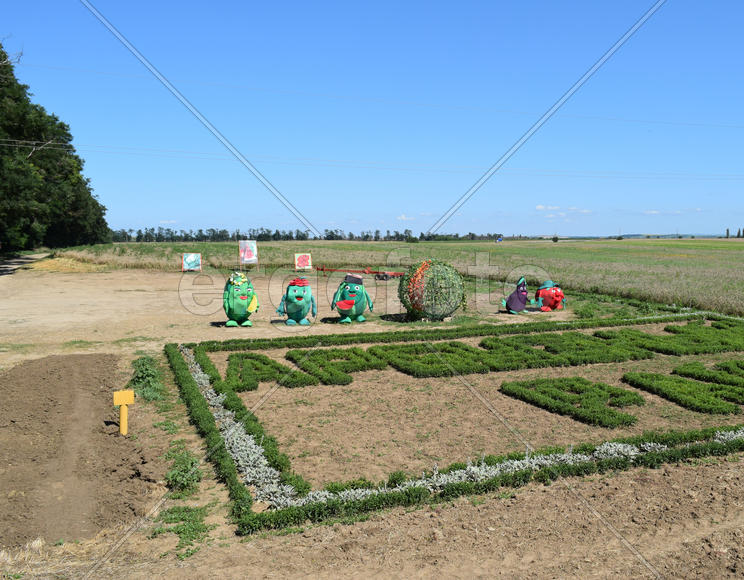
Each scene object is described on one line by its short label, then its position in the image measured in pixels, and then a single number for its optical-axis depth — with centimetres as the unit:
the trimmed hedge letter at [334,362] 1303
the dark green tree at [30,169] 4006
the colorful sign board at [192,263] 4270
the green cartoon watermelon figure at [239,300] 1917
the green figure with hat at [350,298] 1994
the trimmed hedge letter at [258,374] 1237
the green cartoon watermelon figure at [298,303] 1917
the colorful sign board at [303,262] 4503
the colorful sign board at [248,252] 4669
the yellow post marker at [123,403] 918
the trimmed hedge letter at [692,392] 1123
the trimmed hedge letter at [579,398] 1052
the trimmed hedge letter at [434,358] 1377
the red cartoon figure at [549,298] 2377
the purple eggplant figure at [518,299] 2266
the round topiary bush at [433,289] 1998
